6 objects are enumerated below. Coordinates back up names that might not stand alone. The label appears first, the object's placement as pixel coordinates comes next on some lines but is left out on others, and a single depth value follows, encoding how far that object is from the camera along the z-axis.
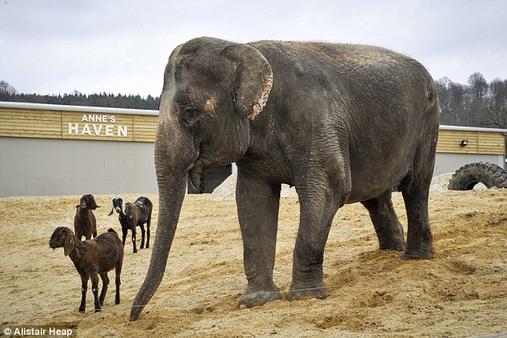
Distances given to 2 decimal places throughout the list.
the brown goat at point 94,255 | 8.14
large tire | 18.56
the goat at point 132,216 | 14.55
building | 29.03
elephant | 6.50
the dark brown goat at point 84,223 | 14.01
